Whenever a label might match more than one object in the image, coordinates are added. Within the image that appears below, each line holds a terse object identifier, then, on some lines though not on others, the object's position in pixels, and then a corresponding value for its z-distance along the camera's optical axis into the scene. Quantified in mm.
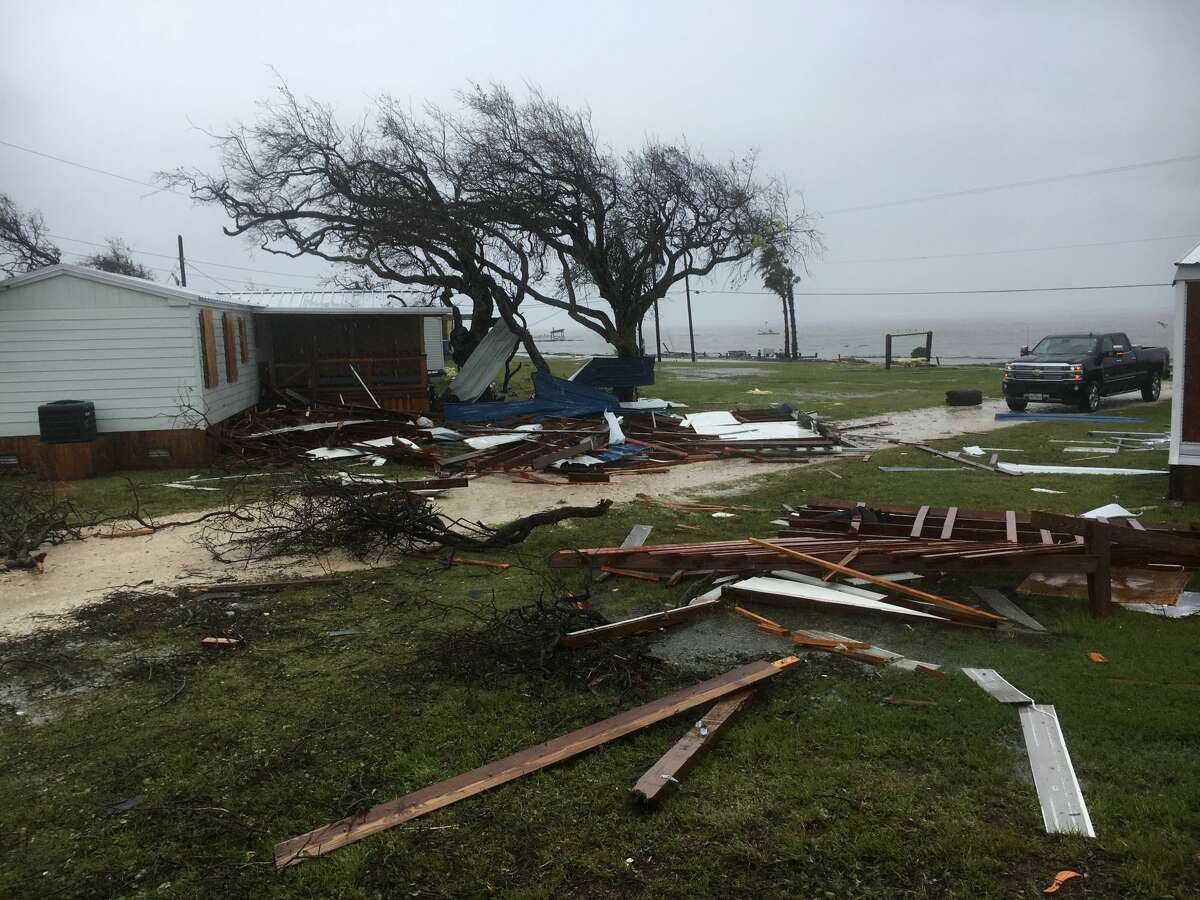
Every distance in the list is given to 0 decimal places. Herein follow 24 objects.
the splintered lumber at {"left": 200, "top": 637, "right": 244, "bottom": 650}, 5781
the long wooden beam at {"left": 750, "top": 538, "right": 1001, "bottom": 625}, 5797
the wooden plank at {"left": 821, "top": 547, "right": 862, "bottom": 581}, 6566
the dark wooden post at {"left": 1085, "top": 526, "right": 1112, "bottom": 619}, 5887
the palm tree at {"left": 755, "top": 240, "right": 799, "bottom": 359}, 55750
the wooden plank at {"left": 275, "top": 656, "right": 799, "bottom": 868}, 3477
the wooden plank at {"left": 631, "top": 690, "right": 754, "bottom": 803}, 3723
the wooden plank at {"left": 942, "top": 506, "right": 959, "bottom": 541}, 7171
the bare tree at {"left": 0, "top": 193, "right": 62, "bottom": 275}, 35562
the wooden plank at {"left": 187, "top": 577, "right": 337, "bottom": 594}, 7086
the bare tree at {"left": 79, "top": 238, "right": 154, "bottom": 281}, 42497
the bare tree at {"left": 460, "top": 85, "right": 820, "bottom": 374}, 22641
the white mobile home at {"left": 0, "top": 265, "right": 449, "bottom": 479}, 13000
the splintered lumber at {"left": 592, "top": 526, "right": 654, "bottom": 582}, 8273
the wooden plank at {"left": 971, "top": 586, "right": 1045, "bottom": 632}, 5805
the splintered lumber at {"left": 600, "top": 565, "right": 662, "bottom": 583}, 7055
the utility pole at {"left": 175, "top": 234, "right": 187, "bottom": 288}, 43312
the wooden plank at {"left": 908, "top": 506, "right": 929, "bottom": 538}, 7268
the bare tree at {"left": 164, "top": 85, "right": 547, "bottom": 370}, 22750
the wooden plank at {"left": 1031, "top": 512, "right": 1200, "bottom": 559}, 6105
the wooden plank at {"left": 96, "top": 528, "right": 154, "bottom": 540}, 9094
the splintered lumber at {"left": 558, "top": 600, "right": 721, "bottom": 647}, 5379
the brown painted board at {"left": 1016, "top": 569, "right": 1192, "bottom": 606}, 6121
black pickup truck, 18875
